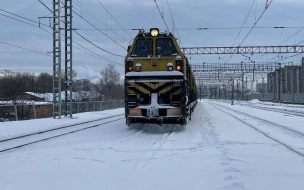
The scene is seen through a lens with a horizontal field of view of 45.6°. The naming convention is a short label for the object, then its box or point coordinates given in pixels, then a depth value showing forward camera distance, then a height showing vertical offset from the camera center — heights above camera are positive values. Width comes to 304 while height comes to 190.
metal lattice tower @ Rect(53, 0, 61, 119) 23.84 +2.87
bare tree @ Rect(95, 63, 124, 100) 91.57 +3.98
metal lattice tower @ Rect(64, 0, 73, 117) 24.91 +3.29
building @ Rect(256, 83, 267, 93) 165.45 +5.22
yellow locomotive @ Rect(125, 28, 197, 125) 14.88 +0.60
